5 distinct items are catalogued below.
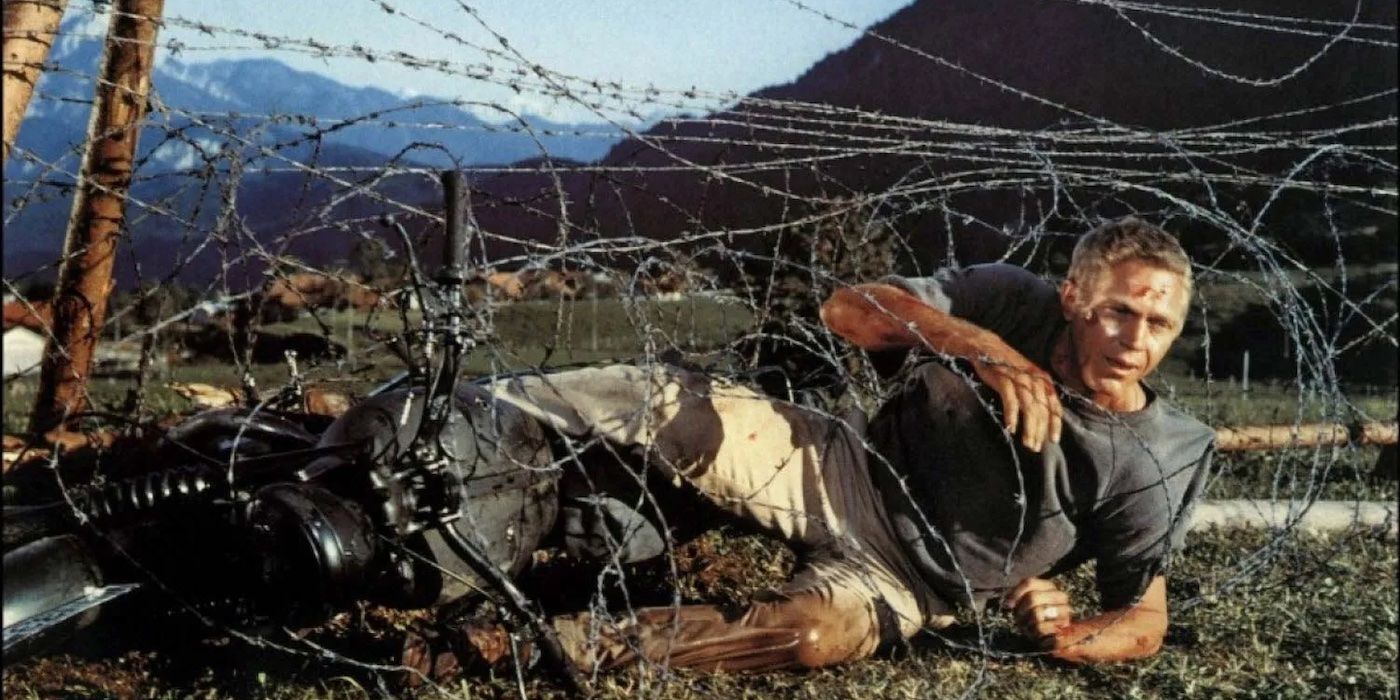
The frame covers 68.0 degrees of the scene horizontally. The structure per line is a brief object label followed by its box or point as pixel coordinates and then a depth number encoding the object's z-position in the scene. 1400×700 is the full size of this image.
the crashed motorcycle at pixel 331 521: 2.63
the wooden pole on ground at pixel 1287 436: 5.74
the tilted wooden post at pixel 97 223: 4.17
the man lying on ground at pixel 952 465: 3.09
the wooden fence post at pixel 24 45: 2.96
